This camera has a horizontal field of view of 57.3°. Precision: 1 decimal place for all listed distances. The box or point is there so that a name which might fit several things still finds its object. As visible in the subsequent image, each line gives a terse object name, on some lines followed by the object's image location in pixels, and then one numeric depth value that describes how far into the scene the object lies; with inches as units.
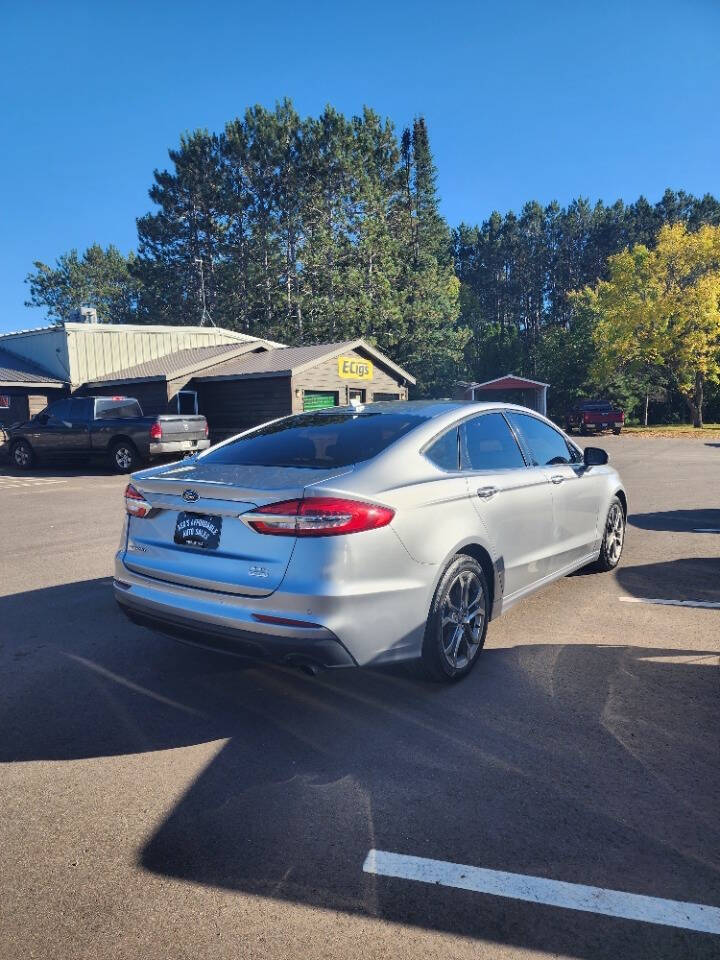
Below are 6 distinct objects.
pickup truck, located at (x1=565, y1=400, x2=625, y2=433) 1402.6
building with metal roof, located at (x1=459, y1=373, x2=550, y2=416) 1734.7
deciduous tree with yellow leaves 1418.6
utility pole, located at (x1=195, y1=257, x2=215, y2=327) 1804.9
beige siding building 898.1
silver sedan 119.6
